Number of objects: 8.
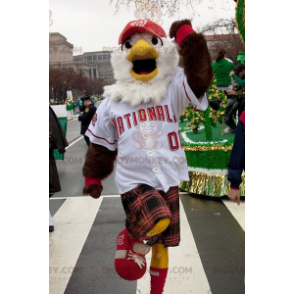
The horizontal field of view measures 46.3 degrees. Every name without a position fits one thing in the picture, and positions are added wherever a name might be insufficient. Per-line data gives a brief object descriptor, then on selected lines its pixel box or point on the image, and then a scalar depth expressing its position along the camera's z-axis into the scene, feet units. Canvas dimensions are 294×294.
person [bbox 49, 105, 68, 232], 12.40
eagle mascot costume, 7.12
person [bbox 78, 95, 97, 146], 26.86
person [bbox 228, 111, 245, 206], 8.25
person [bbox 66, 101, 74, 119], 74.61
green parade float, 16.30
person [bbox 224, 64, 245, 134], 16.51
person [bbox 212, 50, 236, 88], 15.99
